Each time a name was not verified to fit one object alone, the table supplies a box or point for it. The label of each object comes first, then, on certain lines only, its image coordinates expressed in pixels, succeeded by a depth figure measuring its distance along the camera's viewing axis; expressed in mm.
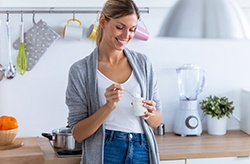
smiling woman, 1901
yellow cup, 2584
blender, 2686
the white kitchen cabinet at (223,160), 2324
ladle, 2546
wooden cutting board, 2166
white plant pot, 2729
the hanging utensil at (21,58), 2531
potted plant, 2732
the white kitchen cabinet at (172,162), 2273
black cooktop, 2216
